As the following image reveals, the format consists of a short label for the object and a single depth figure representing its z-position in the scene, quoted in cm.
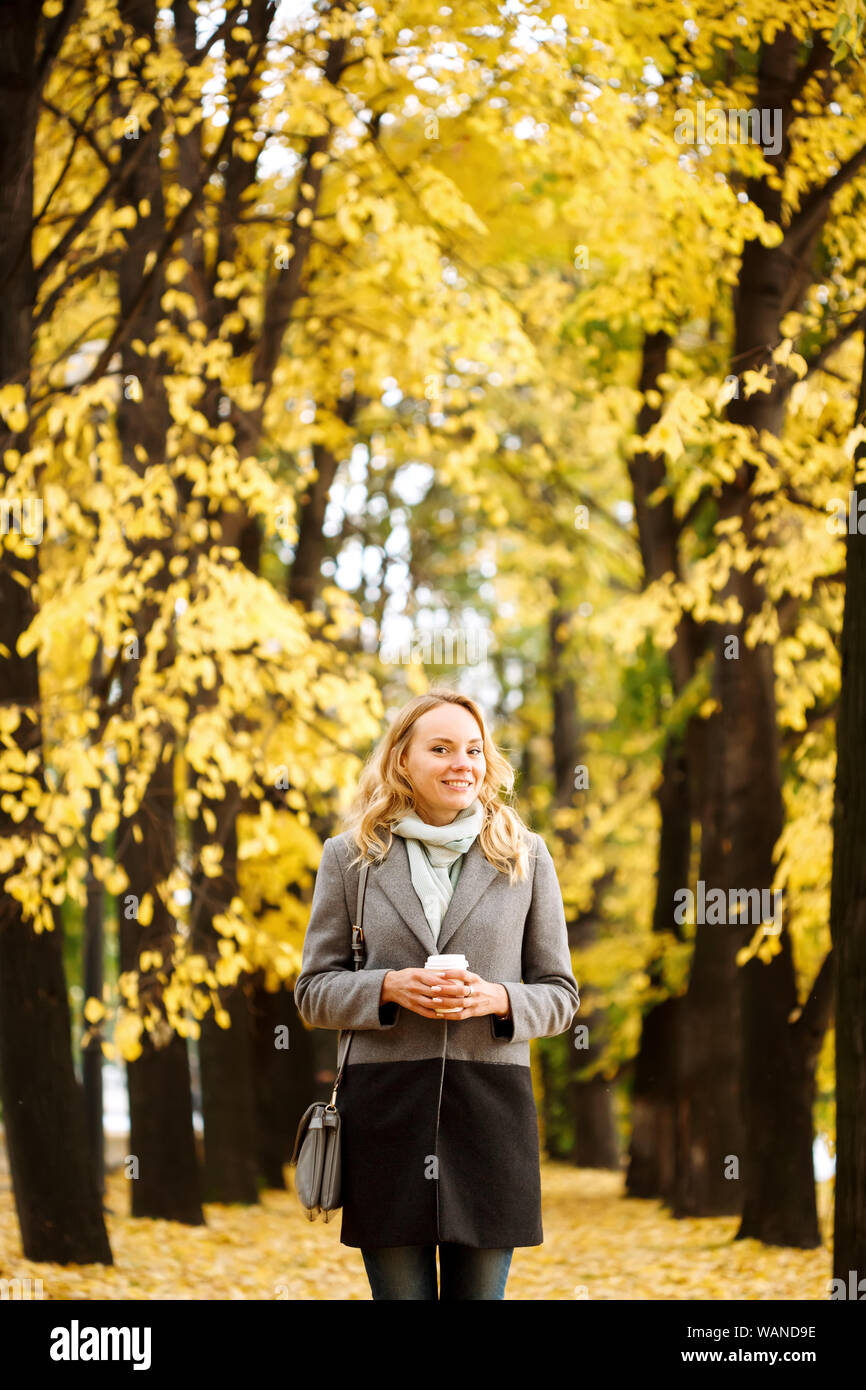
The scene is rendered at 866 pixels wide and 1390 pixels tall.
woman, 714
